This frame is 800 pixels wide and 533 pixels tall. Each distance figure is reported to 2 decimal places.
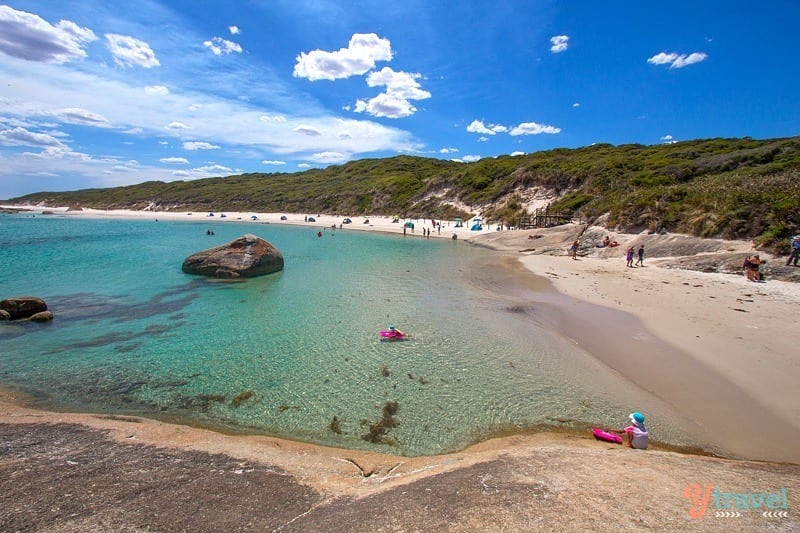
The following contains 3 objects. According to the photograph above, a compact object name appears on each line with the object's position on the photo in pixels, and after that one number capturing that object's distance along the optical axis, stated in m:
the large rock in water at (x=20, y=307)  13.89
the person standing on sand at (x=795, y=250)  17.90
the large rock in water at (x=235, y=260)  22.33
